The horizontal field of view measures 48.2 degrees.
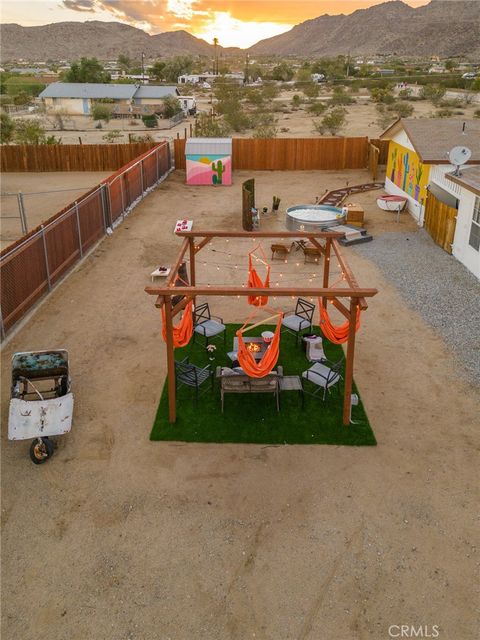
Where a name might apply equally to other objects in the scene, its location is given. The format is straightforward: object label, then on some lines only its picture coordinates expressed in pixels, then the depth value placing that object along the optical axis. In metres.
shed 31.22
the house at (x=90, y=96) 72.00
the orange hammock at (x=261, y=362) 10.04
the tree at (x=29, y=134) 39.81
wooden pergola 9.50
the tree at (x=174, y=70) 121.88
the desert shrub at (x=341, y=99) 73.62
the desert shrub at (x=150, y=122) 58.11
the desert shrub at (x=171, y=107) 66.50
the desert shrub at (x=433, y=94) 71.75
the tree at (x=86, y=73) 92.56
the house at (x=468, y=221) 17.28
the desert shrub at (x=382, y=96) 70.62
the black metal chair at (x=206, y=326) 12.86
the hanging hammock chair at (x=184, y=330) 10.89
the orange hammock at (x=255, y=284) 13.09
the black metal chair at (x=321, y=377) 10.84
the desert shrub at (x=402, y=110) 60.47
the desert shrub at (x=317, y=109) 62.95
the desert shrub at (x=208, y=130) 40.09
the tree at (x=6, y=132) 45.06
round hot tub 22.88
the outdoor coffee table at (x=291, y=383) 10.71
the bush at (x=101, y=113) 63.59
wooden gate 19.28
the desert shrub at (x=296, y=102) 75.78
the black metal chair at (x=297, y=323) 12.96
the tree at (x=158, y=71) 122.84
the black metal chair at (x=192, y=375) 10.82
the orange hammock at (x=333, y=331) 10.99
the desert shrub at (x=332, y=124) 48.69
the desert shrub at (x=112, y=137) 47.69
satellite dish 18.91
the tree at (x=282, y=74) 125.44
